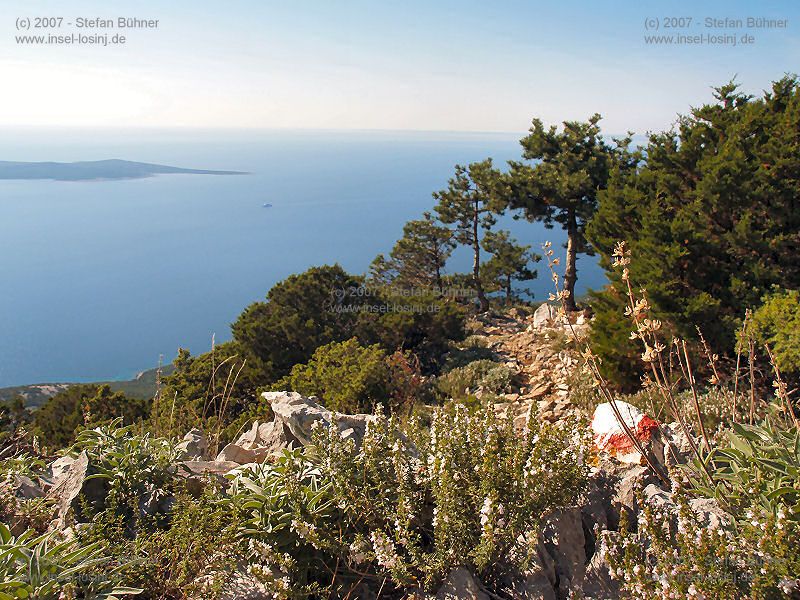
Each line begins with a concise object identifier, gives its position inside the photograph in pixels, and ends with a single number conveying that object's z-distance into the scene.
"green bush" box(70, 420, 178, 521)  2.70
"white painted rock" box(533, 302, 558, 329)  14.24
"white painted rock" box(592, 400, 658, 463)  3.17
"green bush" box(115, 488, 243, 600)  2.16
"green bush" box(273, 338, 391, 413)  8.22
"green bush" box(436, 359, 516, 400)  9.67
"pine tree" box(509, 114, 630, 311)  17.11
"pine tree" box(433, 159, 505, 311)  23.25
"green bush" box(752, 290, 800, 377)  7.47
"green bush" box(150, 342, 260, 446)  9.99
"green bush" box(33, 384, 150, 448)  8.48
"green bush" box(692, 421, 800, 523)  2.06
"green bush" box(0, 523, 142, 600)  1.86
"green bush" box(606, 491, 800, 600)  1.76
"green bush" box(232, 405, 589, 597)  2.23
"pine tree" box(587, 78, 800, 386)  8.73
